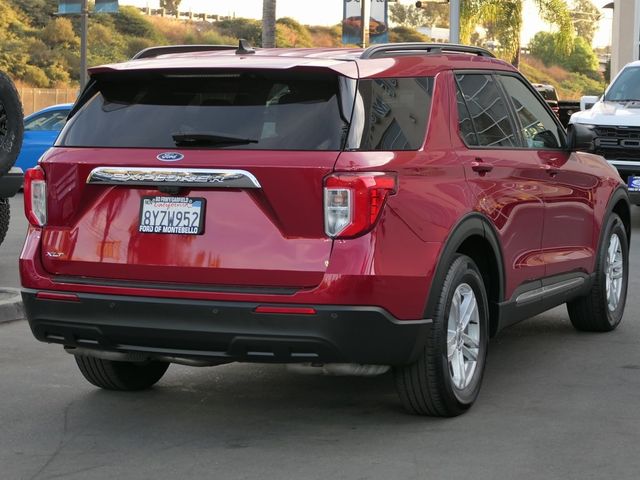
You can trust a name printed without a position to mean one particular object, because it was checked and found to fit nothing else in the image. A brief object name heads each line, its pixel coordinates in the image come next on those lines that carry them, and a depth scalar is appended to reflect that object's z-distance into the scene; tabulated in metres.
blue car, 20.62
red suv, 5.56
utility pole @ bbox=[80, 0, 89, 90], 36.56
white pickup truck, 15.55
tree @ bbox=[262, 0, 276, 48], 30.22
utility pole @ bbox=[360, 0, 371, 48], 39.88
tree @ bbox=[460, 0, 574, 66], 49.38
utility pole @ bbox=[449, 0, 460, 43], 32.09
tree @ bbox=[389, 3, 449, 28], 114.25
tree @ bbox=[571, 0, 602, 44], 141.38
